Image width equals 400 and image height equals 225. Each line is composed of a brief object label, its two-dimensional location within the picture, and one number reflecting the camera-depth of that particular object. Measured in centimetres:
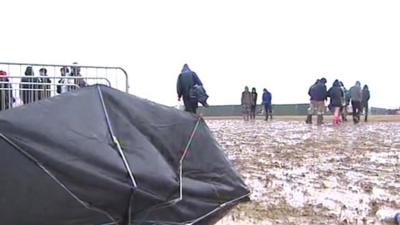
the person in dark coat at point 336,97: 2352
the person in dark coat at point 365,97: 2780
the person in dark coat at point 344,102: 2425
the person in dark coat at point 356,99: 2511
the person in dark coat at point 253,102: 3158
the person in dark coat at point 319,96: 2331
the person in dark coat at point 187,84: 1335
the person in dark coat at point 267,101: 3078
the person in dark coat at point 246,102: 3122
